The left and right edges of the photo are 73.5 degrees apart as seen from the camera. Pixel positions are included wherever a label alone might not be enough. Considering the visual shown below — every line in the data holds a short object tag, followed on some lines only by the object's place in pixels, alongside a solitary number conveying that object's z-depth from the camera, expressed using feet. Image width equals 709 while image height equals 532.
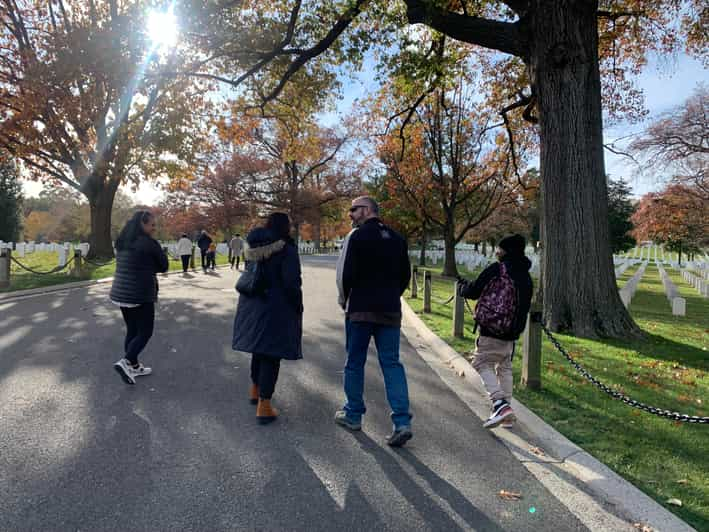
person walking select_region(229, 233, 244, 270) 76.23
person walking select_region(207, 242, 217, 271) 73.84
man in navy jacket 12.42
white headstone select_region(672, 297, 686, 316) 39.93
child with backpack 13.94
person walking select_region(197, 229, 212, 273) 71.41
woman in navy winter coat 13.43
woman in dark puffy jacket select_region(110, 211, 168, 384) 17.06
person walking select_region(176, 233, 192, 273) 66.90
